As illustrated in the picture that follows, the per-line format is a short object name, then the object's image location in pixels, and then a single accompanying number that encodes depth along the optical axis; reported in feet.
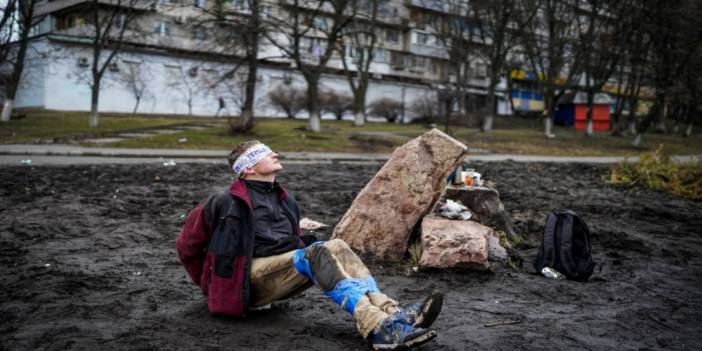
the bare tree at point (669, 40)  111.23
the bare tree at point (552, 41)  126.82
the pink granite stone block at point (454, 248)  19.98
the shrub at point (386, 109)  169.17
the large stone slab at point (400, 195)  21.65
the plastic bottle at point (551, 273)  20.36
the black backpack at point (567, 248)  20.38
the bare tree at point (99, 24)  95.91
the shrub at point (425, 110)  162.40
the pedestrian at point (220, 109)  150.43
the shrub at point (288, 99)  157.07
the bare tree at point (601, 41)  129.08
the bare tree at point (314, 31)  89.10
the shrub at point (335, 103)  163.84
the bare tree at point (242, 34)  83.87
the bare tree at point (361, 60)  109.50
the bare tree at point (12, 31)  96.26
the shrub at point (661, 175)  44.11
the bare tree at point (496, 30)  125.90
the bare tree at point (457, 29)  141.18
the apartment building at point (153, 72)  134.82
